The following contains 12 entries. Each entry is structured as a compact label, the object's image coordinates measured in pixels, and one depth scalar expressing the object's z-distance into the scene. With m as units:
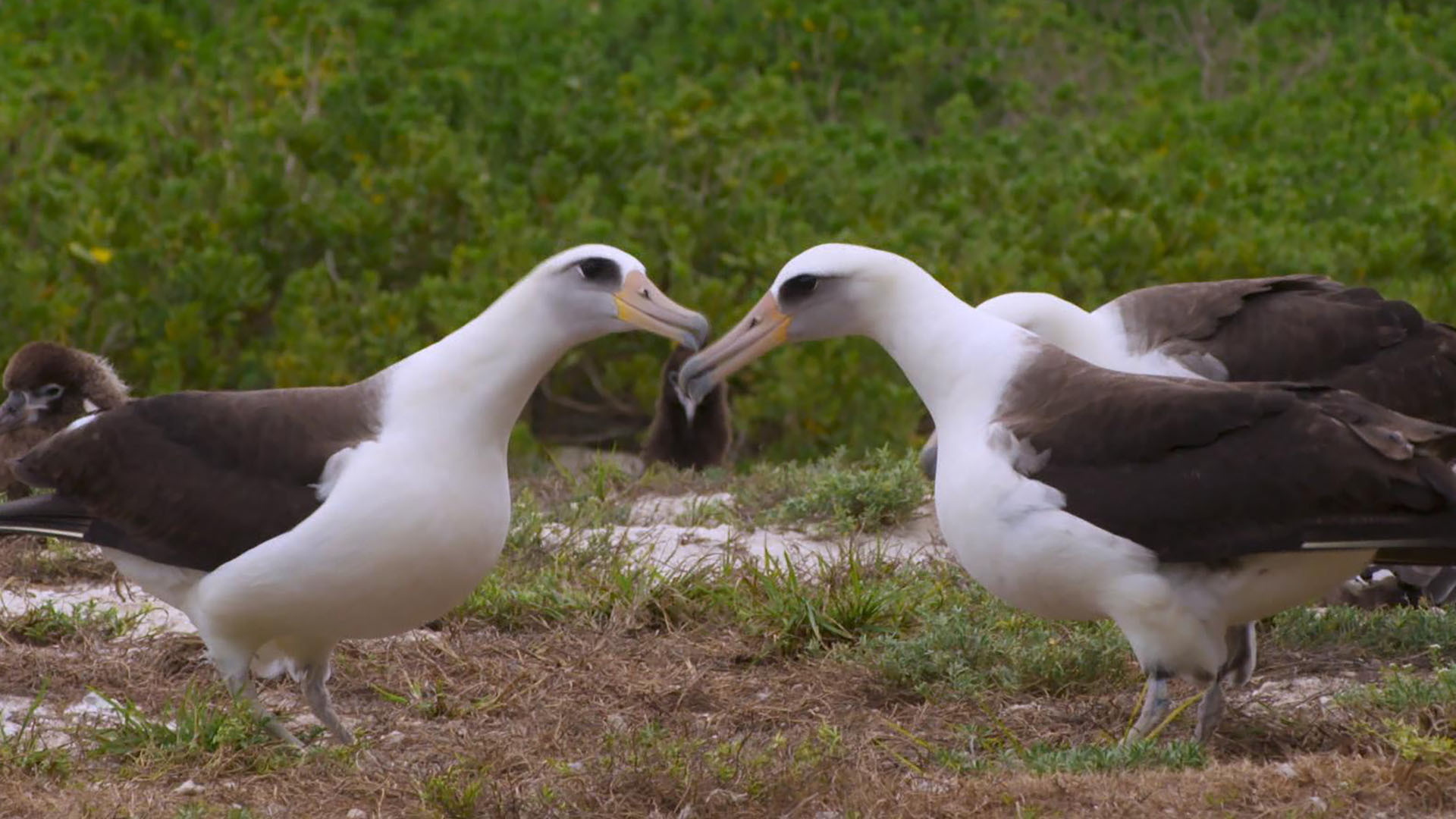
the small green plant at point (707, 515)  14.95
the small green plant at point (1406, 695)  9.67
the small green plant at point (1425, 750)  8.48
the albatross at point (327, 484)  9.98
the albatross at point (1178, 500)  9.62
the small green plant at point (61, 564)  13.73
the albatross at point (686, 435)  19.34
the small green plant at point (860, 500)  14.80
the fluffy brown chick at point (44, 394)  15.15
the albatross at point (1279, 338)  13.42
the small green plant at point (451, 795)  9.18
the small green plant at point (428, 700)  11.43
